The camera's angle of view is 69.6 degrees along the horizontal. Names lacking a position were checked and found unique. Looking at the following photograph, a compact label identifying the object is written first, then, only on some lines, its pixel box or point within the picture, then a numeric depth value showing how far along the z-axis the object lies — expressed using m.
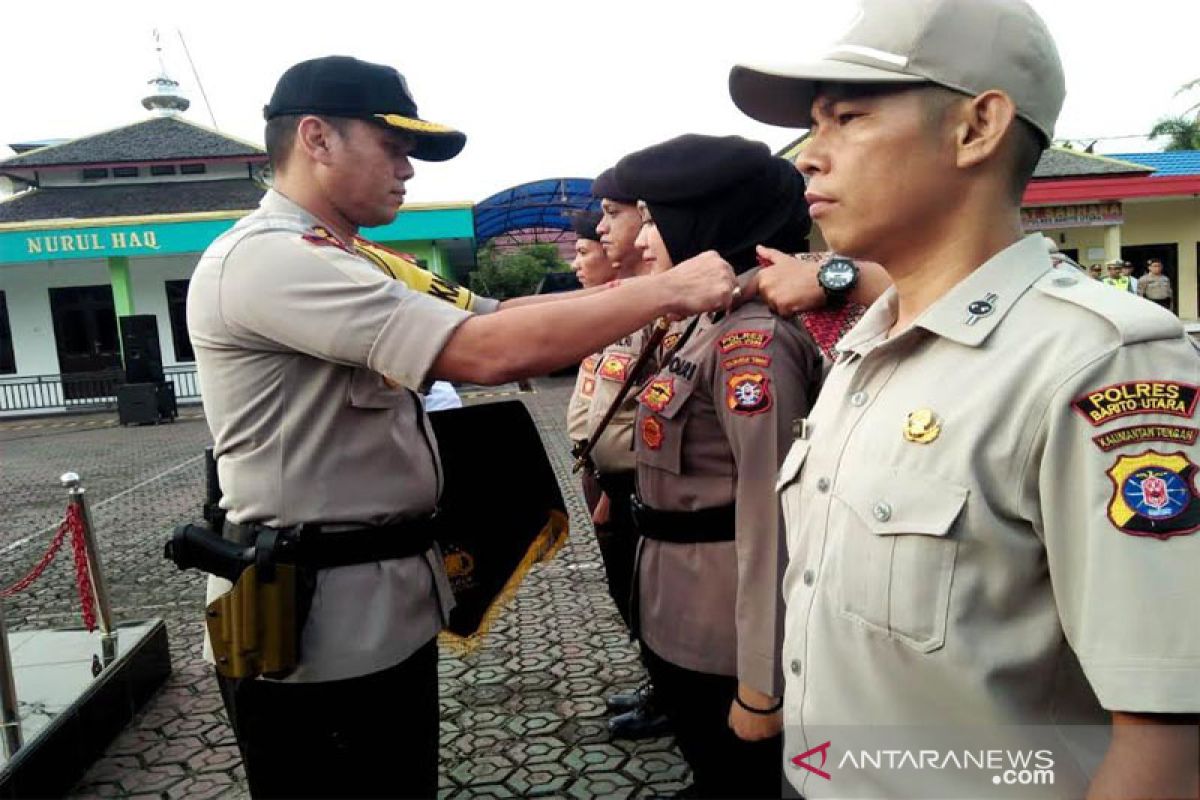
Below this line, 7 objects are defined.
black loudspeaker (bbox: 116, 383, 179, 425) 16.94
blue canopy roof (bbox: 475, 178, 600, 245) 24.34
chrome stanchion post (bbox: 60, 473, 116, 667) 3.80
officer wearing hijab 1.82
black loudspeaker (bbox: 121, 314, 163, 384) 17.09
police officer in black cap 1.80
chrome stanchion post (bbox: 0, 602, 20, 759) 3.02
